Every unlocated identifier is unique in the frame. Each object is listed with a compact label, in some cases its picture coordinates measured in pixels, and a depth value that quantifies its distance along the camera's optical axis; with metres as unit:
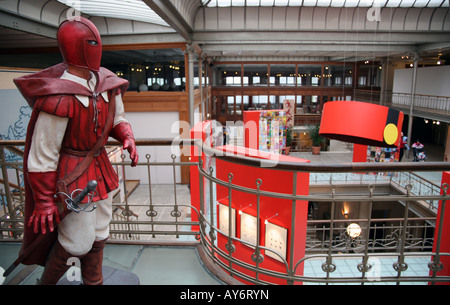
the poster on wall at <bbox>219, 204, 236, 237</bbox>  5.98
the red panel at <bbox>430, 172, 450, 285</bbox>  5.09
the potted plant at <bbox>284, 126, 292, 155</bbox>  16.50
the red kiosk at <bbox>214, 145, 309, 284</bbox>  4.85
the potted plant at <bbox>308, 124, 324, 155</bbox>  15.94
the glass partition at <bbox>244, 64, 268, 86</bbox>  22.86
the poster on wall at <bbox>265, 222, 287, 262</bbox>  5.20
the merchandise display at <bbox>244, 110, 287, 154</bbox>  12.77
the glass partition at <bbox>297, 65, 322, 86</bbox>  22.80
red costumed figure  1.45
